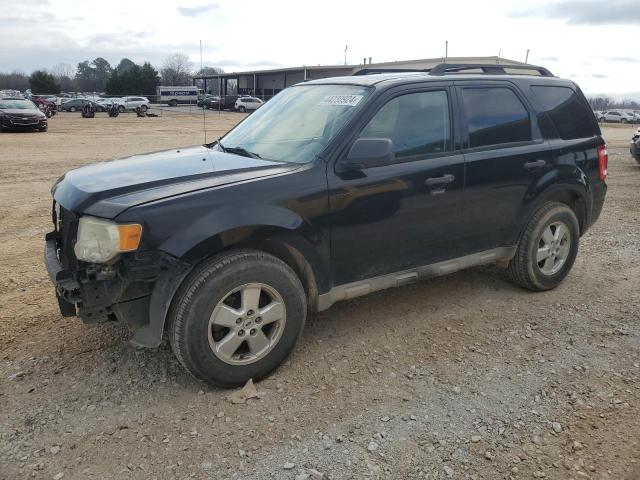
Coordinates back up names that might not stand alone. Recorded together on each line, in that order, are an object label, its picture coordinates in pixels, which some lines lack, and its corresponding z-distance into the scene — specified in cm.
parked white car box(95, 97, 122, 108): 4660
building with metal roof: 3730
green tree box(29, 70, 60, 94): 7125
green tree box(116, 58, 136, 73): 12779
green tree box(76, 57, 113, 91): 10513
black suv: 295
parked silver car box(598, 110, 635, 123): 5150
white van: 6166
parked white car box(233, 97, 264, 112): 5212
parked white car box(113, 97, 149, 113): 4669
